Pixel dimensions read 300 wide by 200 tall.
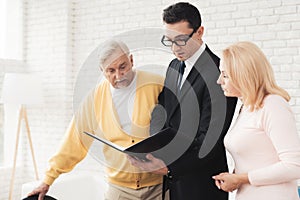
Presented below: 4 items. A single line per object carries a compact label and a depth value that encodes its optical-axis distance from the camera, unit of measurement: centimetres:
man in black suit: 181
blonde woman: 162
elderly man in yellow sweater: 193
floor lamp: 411
